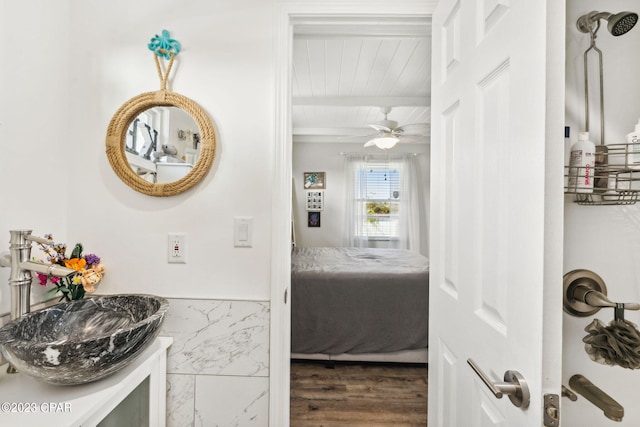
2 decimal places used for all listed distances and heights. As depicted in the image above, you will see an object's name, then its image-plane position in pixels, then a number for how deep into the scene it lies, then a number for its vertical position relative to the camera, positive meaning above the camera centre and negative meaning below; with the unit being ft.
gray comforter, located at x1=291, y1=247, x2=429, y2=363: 8.32 -2.86
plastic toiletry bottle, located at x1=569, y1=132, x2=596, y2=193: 2.41 +0.40
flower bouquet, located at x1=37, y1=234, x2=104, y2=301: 3.72 -0.83
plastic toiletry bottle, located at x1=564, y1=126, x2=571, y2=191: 2.57 +0.54
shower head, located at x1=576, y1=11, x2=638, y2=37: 2.46 +1.59
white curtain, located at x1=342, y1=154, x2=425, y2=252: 17.40 +0.48
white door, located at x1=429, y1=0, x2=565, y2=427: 1.90 +0.07
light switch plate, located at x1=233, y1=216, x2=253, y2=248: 4.24 -0.29
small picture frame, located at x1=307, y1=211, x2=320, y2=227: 17.80 -0.44
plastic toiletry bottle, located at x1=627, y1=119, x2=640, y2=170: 2.40 +0.53
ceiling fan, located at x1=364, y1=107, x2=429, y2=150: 11.69 +3.17
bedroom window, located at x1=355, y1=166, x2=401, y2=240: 17.66 +0.76
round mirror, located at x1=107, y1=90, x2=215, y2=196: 4.18 +0.93
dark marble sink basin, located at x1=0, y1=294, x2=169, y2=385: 2.53 -1.25
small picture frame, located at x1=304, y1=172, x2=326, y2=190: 17.84 +1.83
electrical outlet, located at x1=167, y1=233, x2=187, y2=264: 4.26 -0.53
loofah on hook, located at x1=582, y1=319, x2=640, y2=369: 2.26 -0.98
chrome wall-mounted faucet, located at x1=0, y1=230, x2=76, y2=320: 3.27 -0.65
